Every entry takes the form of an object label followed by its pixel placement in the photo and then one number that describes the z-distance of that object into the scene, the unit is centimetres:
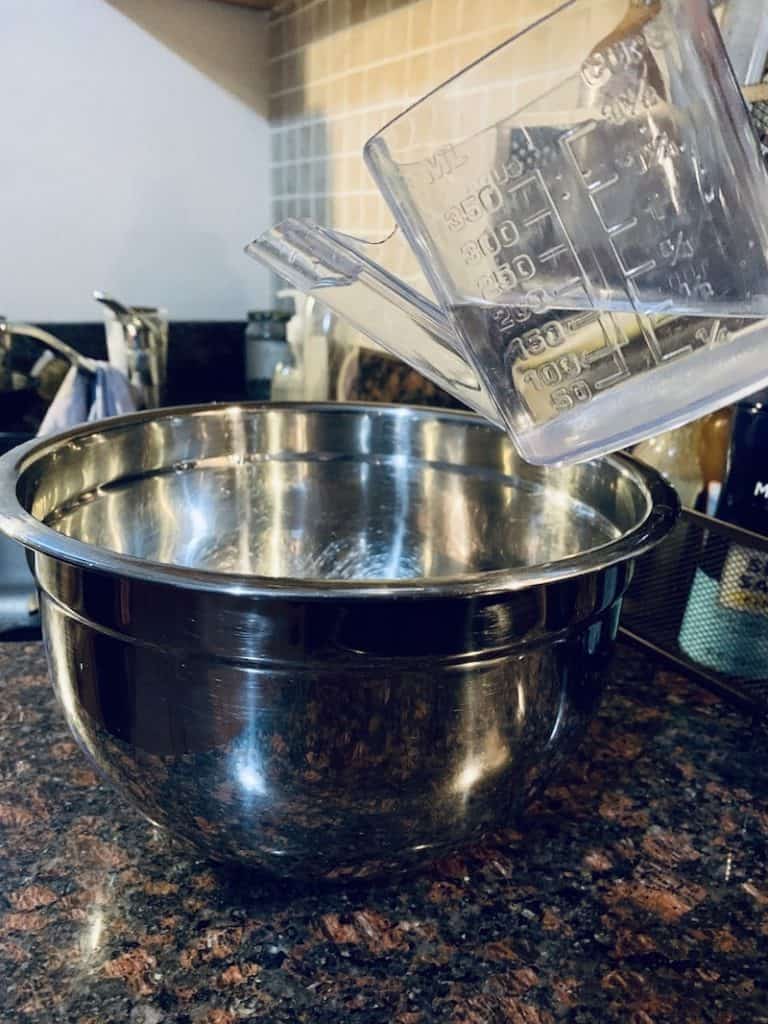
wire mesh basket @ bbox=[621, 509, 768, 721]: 64
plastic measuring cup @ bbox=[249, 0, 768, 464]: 39
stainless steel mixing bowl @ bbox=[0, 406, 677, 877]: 37
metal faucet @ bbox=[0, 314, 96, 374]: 122
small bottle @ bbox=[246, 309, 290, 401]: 147
